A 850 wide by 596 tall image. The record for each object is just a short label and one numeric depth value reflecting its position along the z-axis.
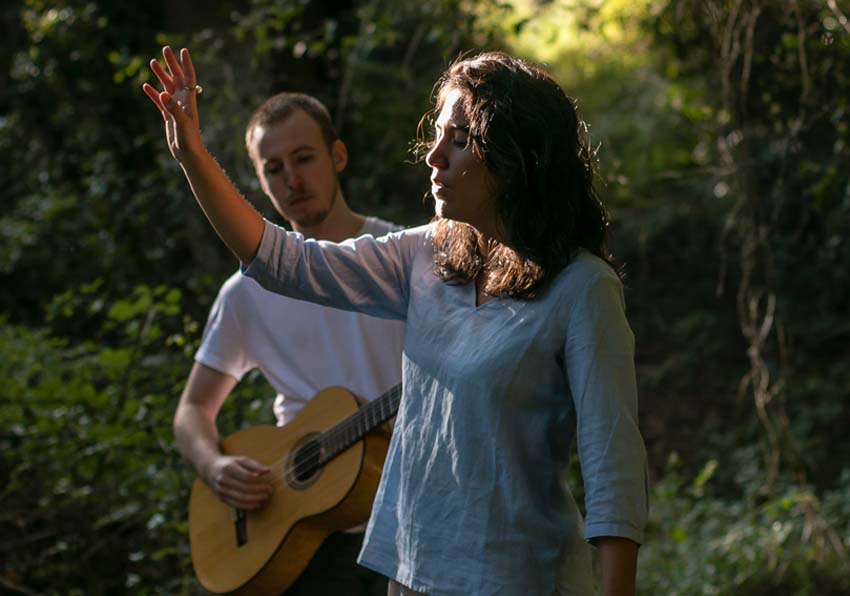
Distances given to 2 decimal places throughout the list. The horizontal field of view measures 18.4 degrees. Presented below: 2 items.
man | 4.30
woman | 3.54
